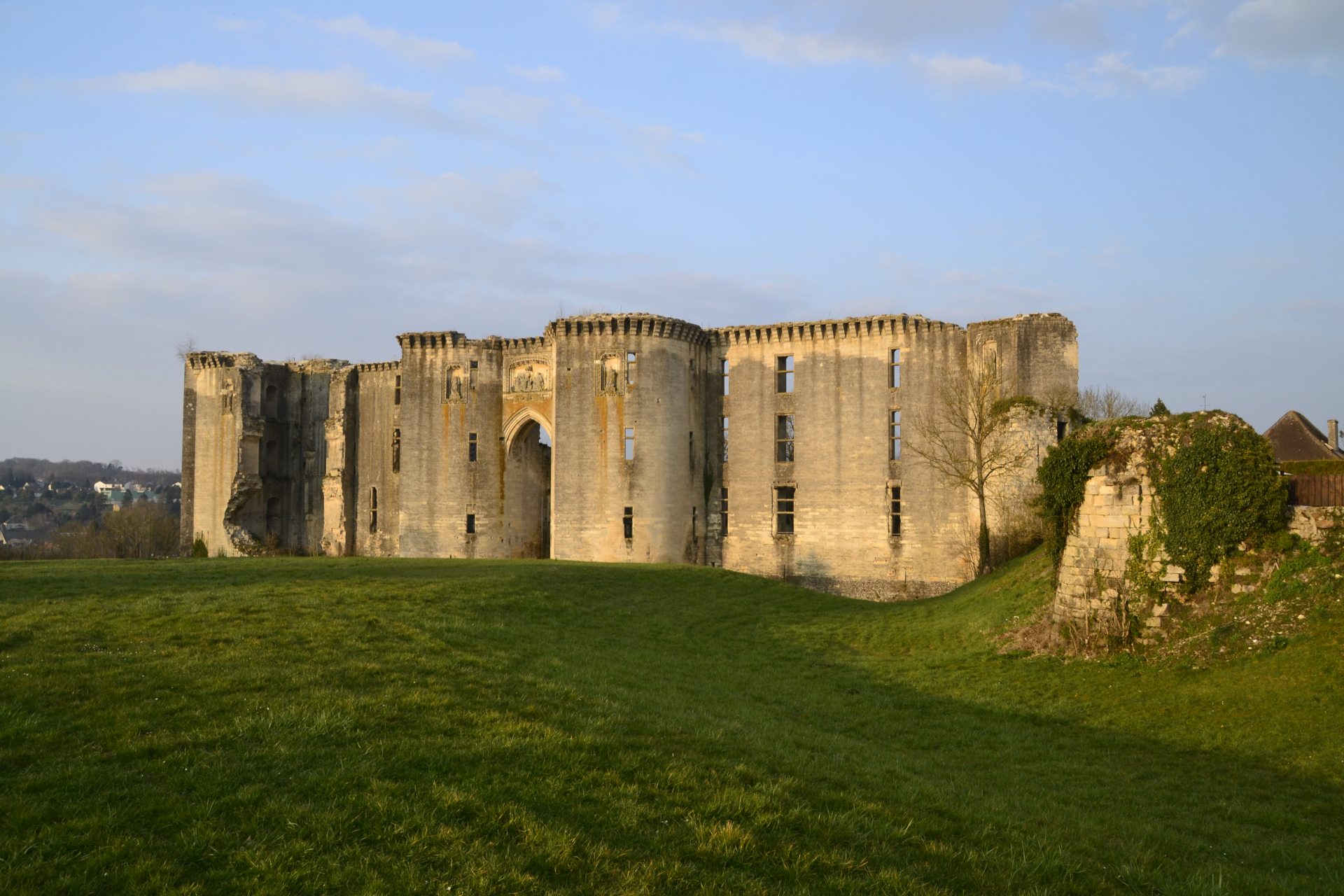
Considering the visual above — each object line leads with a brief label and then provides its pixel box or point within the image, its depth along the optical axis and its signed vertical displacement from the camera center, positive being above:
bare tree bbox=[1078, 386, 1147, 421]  45.84 +4.03
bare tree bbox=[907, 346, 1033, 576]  31.64 +1.84
